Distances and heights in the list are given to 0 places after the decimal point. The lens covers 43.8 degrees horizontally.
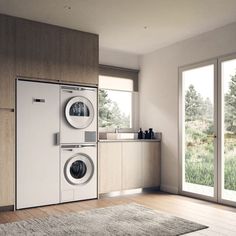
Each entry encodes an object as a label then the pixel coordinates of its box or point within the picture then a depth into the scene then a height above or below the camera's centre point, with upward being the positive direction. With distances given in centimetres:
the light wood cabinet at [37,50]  394 +108
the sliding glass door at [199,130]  441 -3
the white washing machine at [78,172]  424 -66
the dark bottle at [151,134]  540 -11
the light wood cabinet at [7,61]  380 +87
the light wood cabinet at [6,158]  375 -39
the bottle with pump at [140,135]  539 -13
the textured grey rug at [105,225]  296 -105
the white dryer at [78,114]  425 +20
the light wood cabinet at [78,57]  429 +108
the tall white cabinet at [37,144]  390 -22
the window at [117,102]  538 +50
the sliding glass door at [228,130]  411 -2
